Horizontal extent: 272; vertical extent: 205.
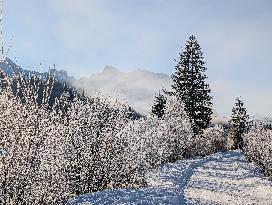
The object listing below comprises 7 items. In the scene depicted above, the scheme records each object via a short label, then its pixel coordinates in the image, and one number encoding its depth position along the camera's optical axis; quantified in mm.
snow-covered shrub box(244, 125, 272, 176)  23120
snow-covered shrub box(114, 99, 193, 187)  15102
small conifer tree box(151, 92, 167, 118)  53281
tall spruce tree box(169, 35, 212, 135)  47562
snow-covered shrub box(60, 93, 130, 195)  12914
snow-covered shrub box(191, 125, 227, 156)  40531
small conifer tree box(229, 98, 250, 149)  60969
